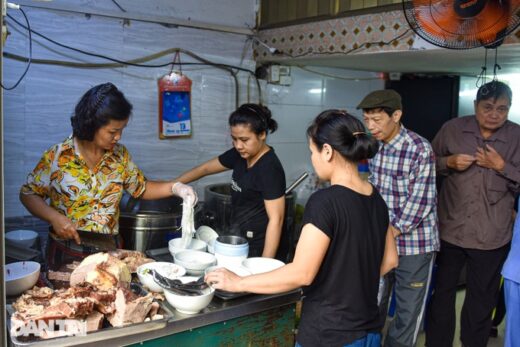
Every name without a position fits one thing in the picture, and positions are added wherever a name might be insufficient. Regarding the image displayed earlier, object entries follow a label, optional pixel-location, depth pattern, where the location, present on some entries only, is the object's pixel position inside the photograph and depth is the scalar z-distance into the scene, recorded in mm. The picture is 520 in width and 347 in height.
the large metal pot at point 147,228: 2959
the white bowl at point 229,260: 2158
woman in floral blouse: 2320
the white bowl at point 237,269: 2067
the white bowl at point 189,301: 1807
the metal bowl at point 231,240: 2230
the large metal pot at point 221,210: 3332
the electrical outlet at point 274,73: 4301
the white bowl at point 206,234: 2506
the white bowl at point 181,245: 2252
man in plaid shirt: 2928
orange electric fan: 2400
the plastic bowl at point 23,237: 2635
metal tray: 1581
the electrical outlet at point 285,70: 4371
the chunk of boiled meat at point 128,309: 1729
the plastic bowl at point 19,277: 1844
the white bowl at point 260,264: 2166
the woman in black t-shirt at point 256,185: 2564
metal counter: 1653
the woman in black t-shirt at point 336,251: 1775
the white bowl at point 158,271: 1976
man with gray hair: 3102
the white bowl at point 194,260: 2064
